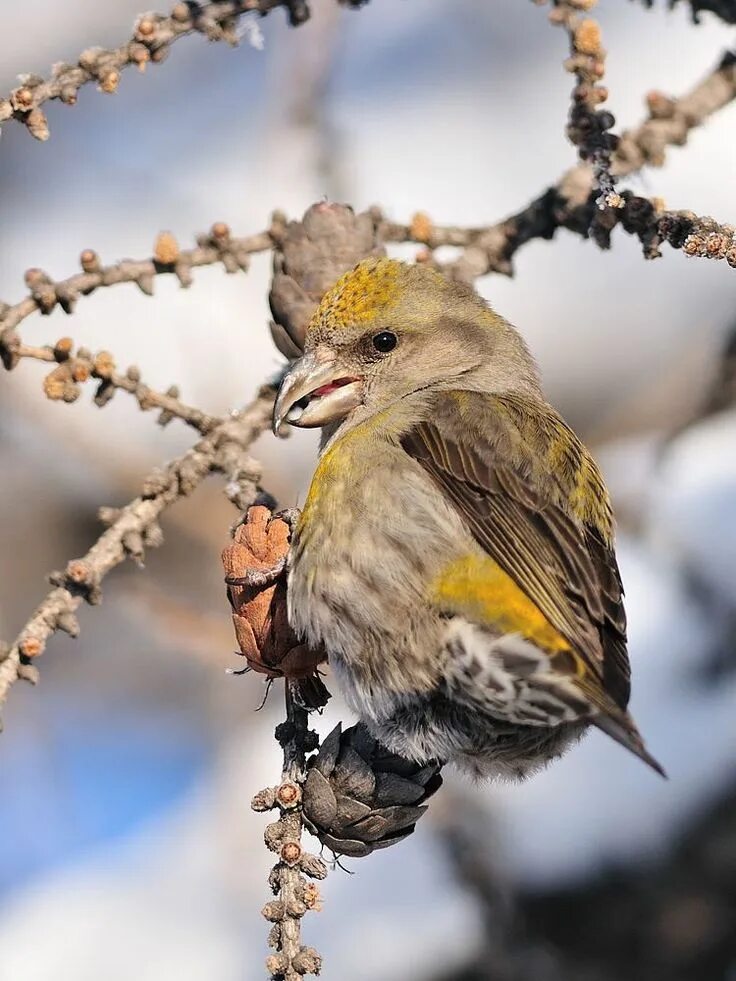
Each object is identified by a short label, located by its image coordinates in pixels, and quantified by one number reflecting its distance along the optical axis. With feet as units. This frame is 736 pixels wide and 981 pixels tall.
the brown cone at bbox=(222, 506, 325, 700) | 15.92
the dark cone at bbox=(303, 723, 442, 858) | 14.82
